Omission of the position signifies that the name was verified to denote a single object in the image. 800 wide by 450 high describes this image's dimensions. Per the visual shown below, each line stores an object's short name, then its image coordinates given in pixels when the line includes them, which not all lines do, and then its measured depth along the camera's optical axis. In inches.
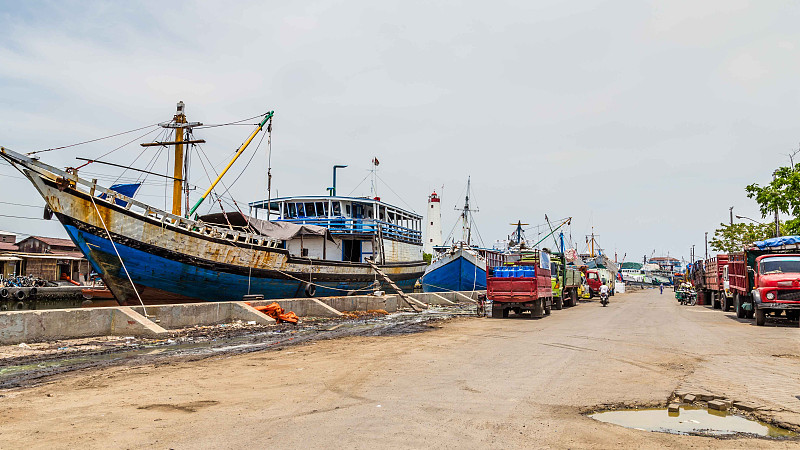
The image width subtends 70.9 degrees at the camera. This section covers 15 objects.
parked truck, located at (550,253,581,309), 1109.1
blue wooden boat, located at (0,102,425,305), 714.8
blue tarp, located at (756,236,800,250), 719.1
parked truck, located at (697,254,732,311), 1008.9
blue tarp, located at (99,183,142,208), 794.2
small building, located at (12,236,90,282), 1729.8
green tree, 940.6
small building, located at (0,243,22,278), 1581.3
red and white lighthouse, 3216.0
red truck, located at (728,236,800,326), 650.2
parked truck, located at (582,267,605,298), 1775.1
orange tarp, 672.4
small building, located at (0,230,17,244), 1953.7
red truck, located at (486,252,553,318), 803.4
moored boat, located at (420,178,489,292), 1451.8
